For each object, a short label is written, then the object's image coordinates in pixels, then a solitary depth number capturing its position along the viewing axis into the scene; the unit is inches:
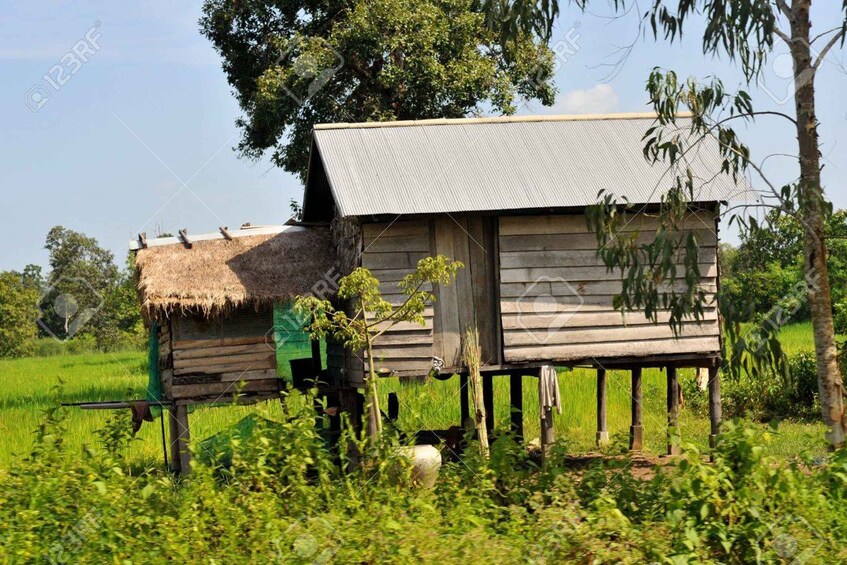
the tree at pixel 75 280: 2108.8
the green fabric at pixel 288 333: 545.1
